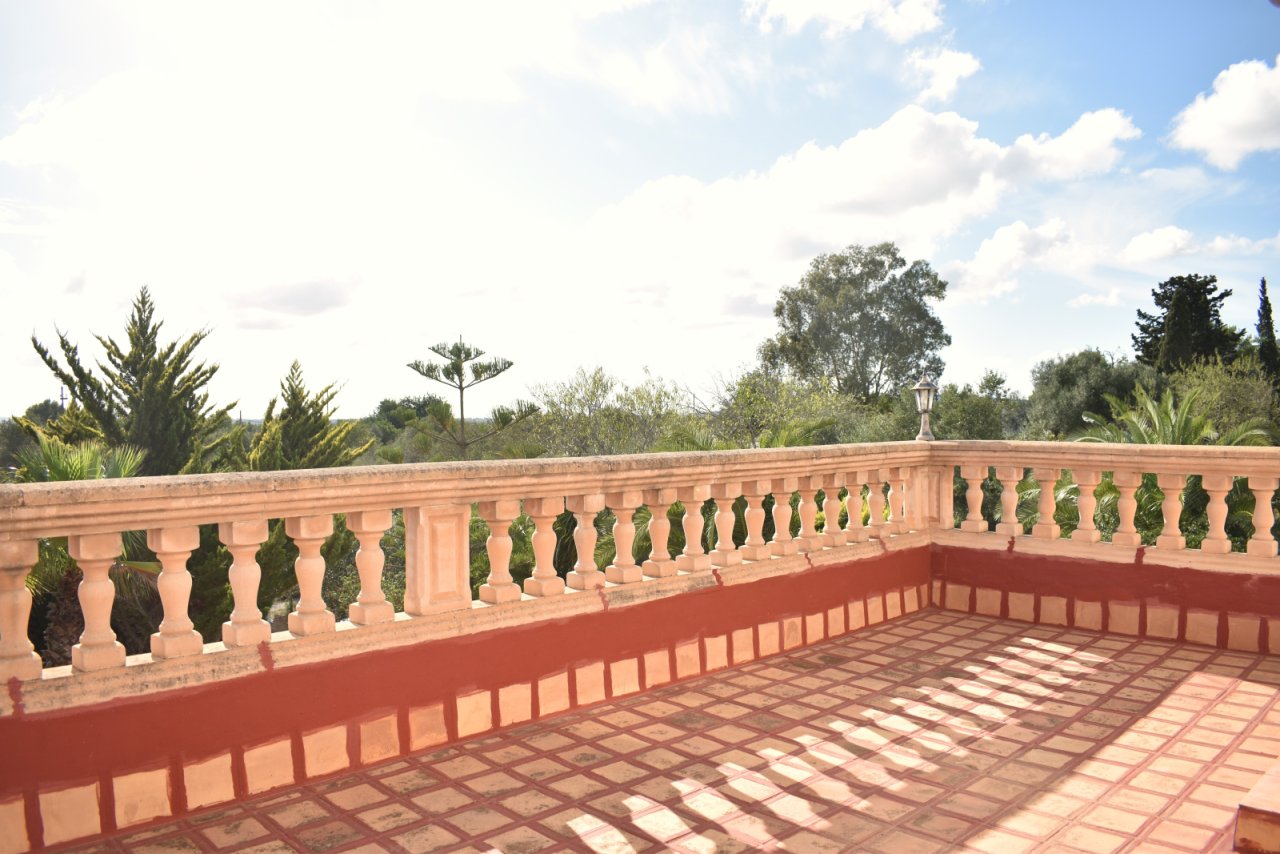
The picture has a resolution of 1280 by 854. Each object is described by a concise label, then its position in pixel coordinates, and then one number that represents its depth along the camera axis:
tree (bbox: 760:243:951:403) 43.44
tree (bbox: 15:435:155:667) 10.14
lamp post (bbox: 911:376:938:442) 6.21
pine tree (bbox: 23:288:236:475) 25.80
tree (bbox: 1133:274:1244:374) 31.69
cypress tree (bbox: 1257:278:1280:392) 29.41
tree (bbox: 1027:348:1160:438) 33.69
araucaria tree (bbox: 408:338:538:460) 25.77
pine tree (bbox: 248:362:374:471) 25.95
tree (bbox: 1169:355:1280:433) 21.83
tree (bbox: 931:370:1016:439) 26.12
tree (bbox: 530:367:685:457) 25.17
